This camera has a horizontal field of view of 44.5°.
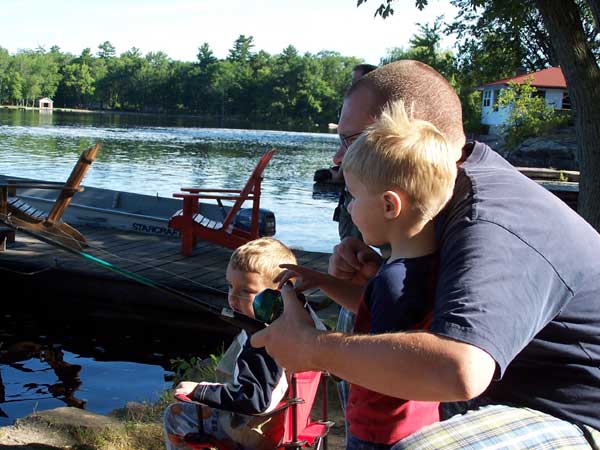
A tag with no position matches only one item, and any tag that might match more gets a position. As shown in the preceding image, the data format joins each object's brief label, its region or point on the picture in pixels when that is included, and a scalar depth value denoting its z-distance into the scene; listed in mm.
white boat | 11534
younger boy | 2555
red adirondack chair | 10031
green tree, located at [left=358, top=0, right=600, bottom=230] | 5523
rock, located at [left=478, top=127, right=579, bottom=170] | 27516
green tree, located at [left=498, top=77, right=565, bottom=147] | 33969
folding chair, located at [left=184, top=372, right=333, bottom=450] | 2611
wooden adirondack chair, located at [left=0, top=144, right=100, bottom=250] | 9750
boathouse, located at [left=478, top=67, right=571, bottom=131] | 48188
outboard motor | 11070
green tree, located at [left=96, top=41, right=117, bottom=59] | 163125
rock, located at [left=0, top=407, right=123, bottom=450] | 3986
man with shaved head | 1406
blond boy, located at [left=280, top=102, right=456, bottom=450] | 1604
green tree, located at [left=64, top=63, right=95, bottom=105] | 134375
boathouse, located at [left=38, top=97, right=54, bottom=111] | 131750
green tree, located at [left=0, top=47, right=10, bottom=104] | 130750
